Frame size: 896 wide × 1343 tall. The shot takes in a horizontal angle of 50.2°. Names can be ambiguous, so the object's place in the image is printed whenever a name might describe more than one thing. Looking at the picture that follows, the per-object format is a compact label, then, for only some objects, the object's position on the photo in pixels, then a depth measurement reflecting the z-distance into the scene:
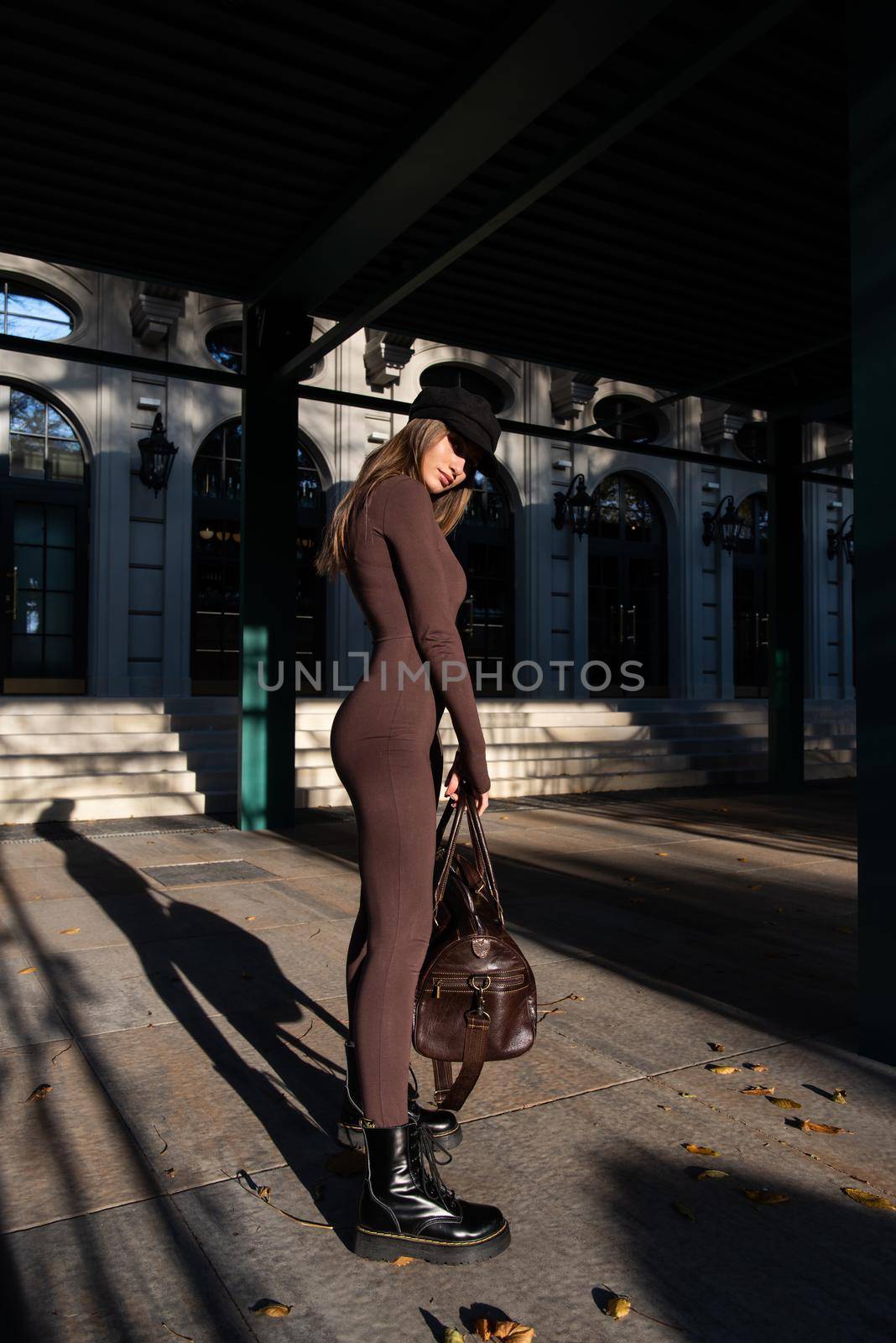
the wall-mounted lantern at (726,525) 19.23
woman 2.15
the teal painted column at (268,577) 8.05
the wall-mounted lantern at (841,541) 20.92
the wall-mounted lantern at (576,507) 17.34
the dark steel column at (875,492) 3.32
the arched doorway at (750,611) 19.92
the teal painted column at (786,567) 10.88
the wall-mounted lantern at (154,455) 13.55
